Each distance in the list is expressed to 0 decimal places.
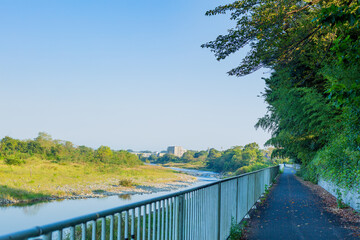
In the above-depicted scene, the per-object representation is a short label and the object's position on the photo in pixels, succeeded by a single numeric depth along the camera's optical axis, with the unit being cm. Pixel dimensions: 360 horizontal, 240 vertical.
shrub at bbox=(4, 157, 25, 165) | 6144
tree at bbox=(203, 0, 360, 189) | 762
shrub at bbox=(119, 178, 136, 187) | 5166
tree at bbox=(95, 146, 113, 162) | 8731
